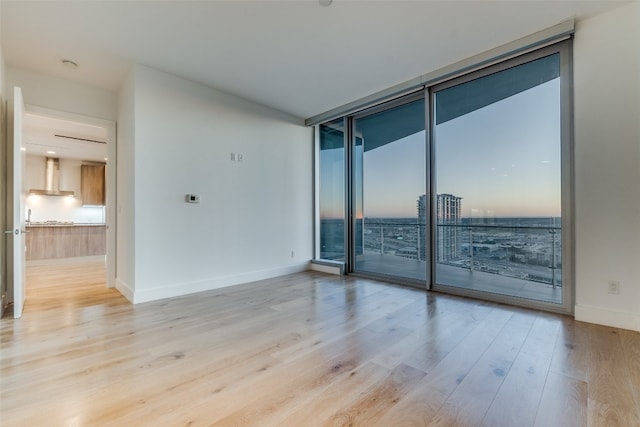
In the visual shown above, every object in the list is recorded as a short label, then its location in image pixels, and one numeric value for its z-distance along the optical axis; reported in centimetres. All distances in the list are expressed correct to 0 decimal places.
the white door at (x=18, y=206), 283
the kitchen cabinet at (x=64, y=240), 612
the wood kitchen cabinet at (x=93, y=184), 746
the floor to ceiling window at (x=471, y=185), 302
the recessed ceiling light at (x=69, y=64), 329
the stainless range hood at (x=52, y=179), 699
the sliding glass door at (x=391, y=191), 411
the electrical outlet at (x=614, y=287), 254
